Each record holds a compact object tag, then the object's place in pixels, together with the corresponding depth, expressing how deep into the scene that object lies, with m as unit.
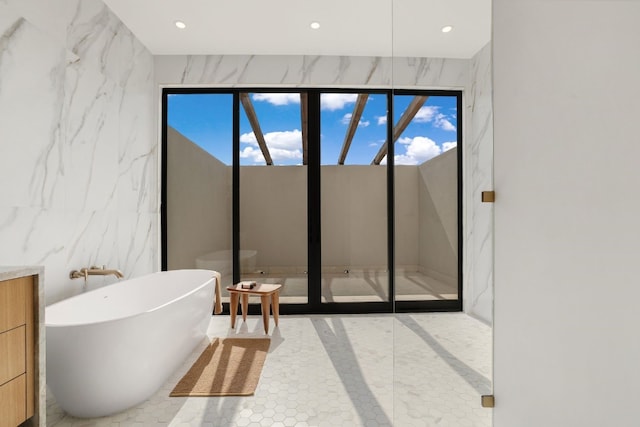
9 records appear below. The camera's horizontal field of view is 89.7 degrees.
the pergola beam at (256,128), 3.86
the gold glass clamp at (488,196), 1.15
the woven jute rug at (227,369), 2.14
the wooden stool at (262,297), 3.17
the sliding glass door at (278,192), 3.80
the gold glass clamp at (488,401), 1.17
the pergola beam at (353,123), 3.81
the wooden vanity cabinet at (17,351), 1.33
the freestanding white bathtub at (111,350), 1.67
